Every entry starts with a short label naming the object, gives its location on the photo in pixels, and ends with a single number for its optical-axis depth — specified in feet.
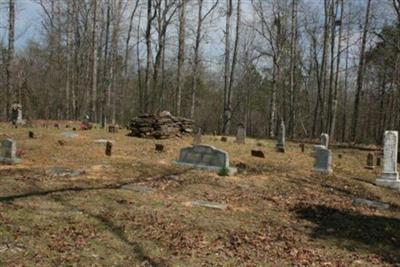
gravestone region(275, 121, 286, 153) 58.51
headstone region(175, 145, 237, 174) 38.91
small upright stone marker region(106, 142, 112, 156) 43.32
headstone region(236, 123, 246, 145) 61.16
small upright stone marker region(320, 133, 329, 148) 61.41
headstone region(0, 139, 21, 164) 36.72
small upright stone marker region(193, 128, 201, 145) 56.17
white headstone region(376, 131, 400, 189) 41.73
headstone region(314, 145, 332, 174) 43.55
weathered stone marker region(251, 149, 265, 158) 48.67
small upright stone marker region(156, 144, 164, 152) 47.83
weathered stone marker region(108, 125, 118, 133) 64.08
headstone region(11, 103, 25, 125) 72.36
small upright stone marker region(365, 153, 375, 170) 52.44
